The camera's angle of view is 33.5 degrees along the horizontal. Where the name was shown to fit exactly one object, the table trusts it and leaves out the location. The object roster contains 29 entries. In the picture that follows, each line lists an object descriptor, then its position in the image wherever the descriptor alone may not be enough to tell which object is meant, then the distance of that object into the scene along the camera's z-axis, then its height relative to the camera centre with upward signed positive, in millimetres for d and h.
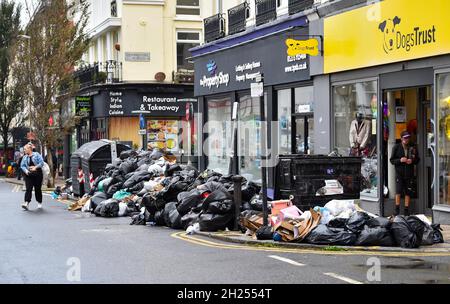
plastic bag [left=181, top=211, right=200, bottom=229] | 14711 -1627
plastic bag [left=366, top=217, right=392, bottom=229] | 11730 -1389
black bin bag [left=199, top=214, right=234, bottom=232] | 13953 -1589
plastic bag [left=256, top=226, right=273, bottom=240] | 12438 -1625
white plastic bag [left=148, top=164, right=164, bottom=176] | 20209 -880
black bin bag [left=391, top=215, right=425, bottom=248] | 11359 -1487
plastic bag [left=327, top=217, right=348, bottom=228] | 12028 -1413
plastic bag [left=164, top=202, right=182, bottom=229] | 15234 -1620
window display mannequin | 17031 -1
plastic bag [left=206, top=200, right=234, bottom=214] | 14078 -1325
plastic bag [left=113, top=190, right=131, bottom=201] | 19528 -1497
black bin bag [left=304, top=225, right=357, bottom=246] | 11594 -1582
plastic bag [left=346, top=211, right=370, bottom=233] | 11789 -1380
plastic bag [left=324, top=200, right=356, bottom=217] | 12695 -1228
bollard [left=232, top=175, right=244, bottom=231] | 14062 -1144
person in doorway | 15445 -594
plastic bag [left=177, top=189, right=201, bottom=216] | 15227 -1324
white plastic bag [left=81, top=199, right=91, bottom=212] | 19802 -1824
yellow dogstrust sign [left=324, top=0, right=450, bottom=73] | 14109 +2129
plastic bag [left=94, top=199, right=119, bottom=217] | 18391 -1742
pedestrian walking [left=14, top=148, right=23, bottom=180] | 44019 -1549
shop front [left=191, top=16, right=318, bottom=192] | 20109 +1272
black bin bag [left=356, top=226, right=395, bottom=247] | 11516 -1597
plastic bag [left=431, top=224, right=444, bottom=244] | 11734 -1613
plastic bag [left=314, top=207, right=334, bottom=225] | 12336 -1333
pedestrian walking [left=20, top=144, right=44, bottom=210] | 20094 -908
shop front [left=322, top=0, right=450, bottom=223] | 14352 +948
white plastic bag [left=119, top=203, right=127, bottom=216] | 18438 -1756
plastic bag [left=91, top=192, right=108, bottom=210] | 19531 -1601
